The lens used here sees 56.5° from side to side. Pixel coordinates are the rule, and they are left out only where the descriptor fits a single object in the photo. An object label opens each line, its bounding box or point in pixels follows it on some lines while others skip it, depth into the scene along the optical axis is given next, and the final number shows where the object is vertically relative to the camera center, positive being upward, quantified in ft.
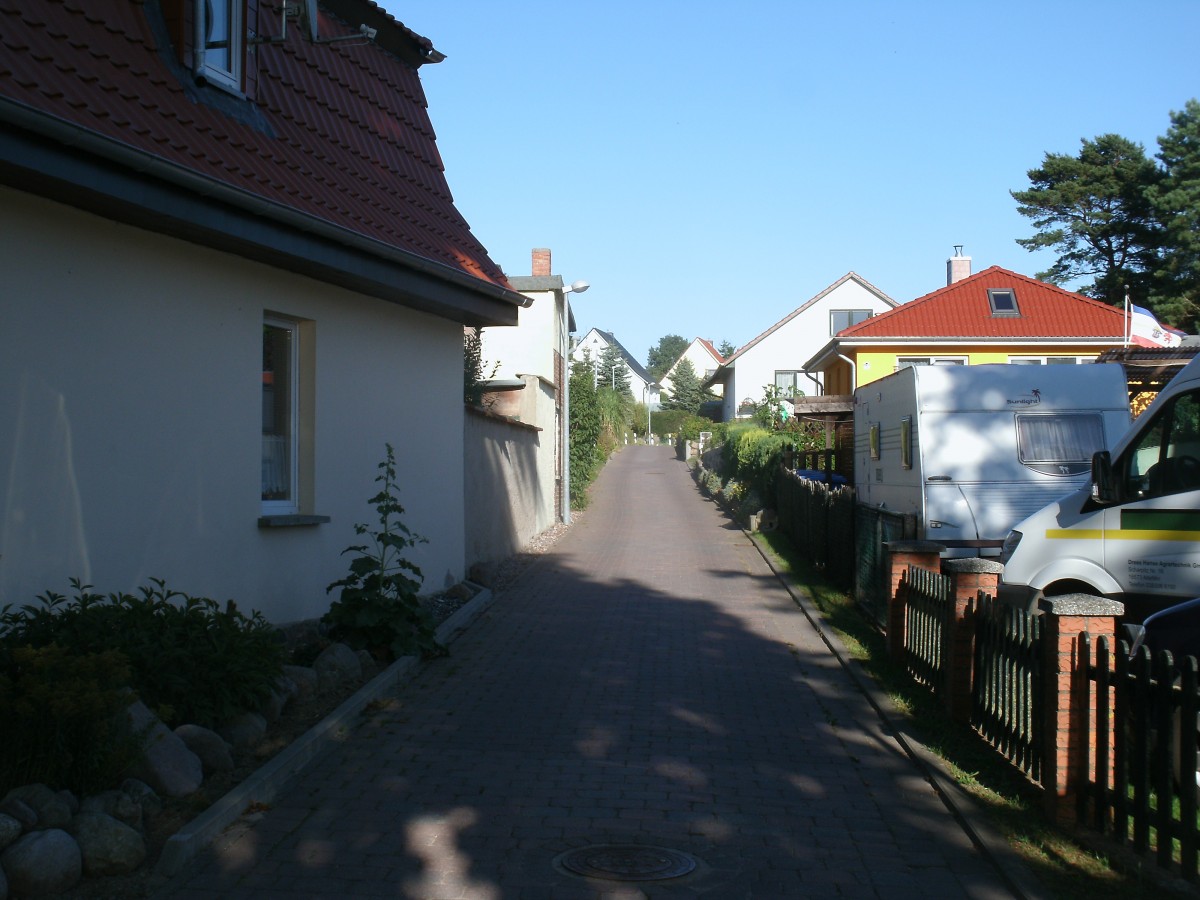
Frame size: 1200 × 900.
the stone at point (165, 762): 18.08 -5.16
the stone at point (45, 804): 15.62 -5.01
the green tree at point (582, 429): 95.81 +1.89
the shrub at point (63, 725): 16.31 -4.11
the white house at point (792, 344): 169.89 +16.77
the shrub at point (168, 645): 20.11 -3.73
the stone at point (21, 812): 15.31 -5.00
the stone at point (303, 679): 25.11 -5.22
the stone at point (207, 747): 19.75 -5.30
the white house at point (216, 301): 21.86 +3.84
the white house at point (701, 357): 391.45 +33.77
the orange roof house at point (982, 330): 109.70 +12.14
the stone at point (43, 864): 14.69 -5.53
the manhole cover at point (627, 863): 16.48 -6.25
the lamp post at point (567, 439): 79.48 +0.88
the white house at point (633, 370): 385.91 +29.20
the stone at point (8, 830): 14.85 -5.10
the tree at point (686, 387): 349.00 +20.25
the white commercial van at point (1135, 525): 25.66 -1.79
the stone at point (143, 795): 17.06 -5.32
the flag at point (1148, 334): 56.90 +6.09
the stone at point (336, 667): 26.45 -5.29
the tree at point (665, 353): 594.24 +53.76
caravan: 42.42 +0.49
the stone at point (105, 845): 15.61 -5.59
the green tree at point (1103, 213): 139.54 +30.72
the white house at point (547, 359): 79.47 +7.72
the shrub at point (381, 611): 29.86 -4.35
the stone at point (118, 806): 16.39 -5.30
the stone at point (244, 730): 21.08 -5.36
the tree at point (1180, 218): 126.11 +26.87
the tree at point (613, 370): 327.88 +24.63
